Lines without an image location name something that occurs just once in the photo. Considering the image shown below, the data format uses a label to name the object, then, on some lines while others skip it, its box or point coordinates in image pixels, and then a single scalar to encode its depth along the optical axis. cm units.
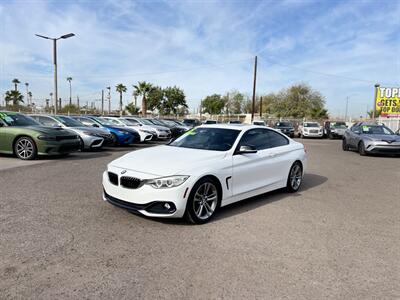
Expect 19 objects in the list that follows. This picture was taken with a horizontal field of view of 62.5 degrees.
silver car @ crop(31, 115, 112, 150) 1240
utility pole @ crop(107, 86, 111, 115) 6966
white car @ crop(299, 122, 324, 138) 2860
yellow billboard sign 3041
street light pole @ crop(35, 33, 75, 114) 2103
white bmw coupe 441
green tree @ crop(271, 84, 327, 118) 7154
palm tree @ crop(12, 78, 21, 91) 6984
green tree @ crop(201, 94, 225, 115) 8819
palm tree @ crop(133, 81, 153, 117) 5222
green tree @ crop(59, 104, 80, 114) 5849
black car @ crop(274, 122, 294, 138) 2862
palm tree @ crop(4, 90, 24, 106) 6450
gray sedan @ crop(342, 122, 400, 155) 1351
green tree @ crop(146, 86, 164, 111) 7031
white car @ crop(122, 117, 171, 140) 1949
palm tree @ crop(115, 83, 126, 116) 6869
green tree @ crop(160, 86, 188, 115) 7144
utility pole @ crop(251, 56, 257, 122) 4050
